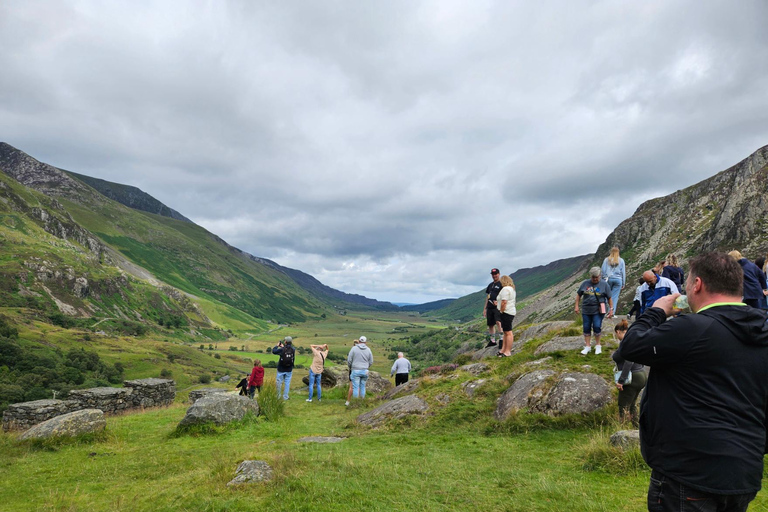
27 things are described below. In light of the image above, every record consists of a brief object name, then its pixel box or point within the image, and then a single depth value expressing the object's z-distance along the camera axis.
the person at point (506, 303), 13.75
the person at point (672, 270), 12.33
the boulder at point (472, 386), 12.80
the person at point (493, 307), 14.55
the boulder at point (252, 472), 6.76
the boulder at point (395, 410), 12.28
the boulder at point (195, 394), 22.14
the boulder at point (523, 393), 10.42
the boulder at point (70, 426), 11.06
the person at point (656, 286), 10.47
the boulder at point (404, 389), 15.60
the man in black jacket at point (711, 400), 2.93
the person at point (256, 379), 17.59
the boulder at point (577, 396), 9.57
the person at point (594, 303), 11.80
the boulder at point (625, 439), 6.90
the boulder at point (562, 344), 14.27
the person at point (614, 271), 14.09
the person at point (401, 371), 18.58
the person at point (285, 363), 17.25
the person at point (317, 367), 18.52
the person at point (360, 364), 16.86
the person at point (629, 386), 7.56
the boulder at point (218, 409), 12.27
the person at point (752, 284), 9.25
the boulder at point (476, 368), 14.94
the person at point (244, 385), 18.33
